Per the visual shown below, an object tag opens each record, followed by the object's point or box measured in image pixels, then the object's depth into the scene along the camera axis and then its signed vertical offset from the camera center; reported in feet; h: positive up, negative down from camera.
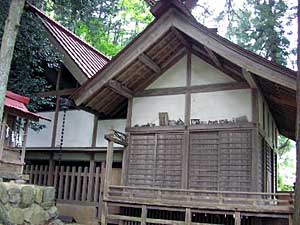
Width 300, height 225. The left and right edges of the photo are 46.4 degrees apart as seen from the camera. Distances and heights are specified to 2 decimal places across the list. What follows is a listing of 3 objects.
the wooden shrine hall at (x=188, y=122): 27.07 +5.17
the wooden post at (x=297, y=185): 12.60 +0.10
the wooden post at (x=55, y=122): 39.17 +5.76
